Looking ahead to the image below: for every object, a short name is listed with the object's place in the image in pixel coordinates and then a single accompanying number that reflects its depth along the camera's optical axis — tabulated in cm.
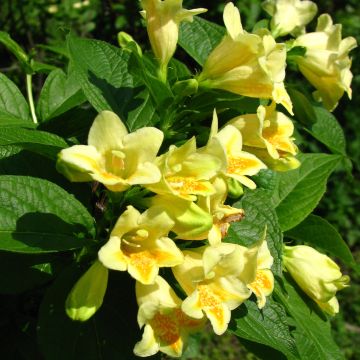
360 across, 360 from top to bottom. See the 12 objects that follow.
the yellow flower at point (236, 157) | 19
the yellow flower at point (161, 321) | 18
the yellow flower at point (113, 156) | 17
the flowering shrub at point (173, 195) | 18
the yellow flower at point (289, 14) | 29
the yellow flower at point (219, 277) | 18
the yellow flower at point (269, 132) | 21
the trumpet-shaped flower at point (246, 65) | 20
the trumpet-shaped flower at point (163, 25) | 22
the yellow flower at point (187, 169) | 18
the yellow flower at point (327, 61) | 27
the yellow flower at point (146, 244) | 17
